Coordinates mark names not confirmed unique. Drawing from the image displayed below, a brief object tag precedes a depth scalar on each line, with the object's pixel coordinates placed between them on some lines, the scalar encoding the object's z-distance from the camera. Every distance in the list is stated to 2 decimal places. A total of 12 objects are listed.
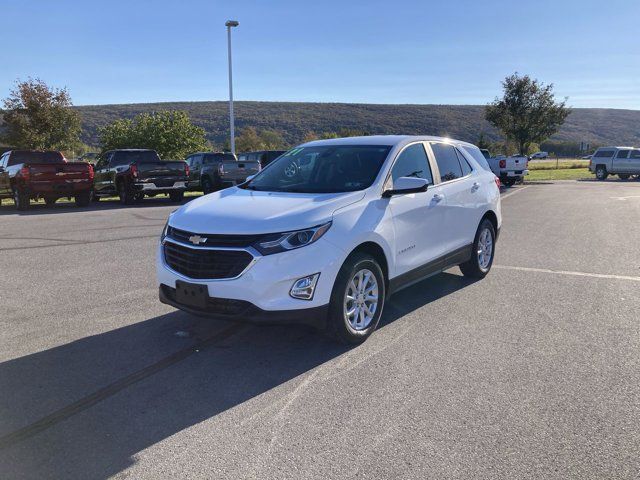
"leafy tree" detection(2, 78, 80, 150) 30.86
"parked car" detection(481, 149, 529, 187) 27.97
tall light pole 31.38
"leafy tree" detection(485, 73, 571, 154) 41.66
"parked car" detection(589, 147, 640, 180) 33.44
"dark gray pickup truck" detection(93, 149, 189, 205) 17.80
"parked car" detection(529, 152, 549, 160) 101.99
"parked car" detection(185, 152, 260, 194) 20.62
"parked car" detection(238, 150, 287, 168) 23.88
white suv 4.16
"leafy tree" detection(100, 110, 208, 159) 38.00
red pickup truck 16.19
